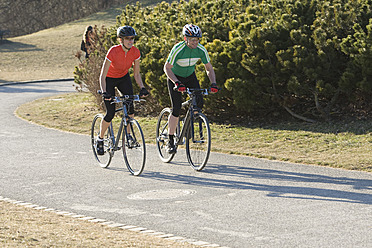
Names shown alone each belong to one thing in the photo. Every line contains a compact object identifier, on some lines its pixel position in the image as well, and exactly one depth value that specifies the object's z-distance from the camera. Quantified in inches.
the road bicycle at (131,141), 691.1
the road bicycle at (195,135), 700.3
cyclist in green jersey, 686.5
